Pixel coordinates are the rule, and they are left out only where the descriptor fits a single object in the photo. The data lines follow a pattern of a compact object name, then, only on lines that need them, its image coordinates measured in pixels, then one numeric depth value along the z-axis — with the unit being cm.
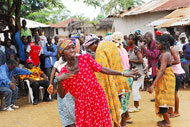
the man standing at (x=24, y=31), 1003
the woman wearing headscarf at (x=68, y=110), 348
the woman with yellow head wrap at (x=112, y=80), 462
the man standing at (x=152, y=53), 702
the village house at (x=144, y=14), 1502
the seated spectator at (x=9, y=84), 724
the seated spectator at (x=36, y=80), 799
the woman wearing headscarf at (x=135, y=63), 589
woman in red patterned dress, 308
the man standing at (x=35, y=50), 911
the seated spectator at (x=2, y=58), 806
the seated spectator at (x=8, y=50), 895
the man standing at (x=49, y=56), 926
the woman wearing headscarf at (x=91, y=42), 475
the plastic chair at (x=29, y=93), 802
